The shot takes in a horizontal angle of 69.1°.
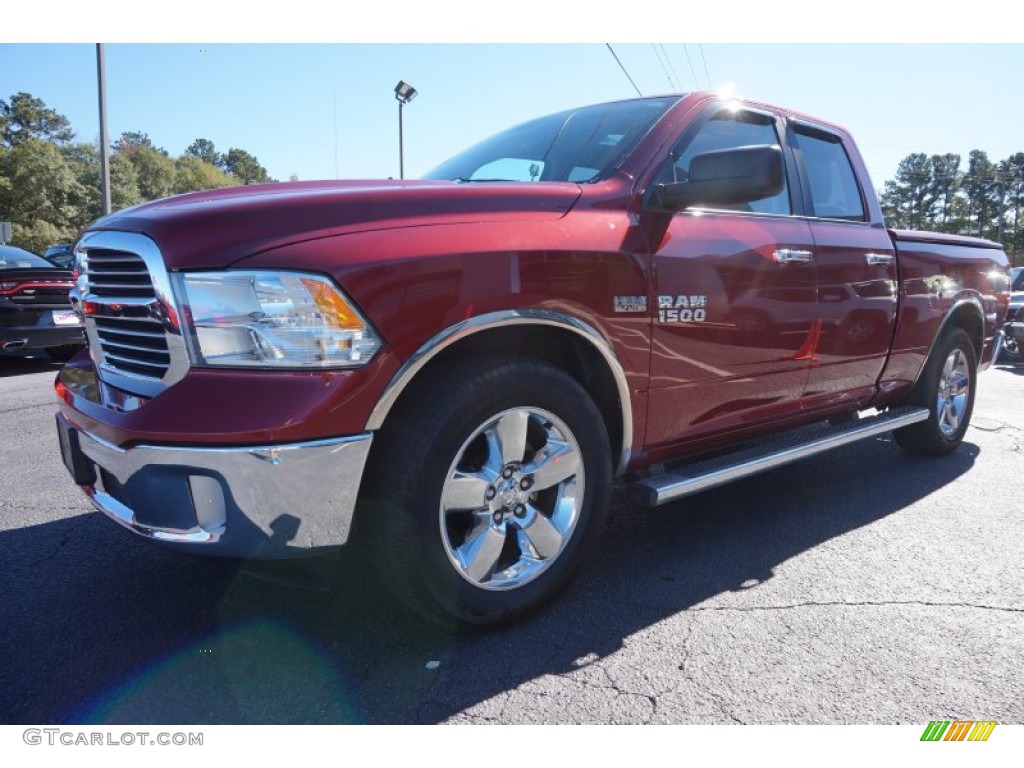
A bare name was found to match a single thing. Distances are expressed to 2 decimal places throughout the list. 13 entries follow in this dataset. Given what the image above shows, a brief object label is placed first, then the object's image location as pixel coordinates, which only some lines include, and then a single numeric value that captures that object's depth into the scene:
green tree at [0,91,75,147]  88.60
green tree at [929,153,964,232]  91.62
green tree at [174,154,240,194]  101.94
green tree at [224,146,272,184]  107.99
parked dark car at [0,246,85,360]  7.80
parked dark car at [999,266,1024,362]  10.73
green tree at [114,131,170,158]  111.43
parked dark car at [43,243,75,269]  14.55
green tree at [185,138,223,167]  151.38
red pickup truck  1.94
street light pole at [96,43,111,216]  16.75
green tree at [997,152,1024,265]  72.41
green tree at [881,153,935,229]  95.00
